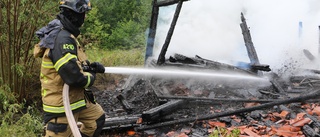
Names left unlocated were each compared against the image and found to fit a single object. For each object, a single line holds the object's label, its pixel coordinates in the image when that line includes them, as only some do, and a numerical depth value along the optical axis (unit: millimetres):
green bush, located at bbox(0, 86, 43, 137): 4047
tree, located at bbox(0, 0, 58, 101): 5801
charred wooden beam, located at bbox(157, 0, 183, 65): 7020
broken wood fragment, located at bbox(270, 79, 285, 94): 6036
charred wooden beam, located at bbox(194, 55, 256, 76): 6784
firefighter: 2967
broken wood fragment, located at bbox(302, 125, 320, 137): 4110
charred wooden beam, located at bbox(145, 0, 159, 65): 7867
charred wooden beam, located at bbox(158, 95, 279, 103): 5488
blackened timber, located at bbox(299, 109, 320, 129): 4439
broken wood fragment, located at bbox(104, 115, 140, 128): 4855
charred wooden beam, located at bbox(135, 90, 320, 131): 4801
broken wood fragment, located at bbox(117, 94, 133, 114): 5750
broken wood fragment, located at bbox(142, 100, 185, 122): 4742
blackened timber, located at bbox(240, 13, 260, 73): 7096
